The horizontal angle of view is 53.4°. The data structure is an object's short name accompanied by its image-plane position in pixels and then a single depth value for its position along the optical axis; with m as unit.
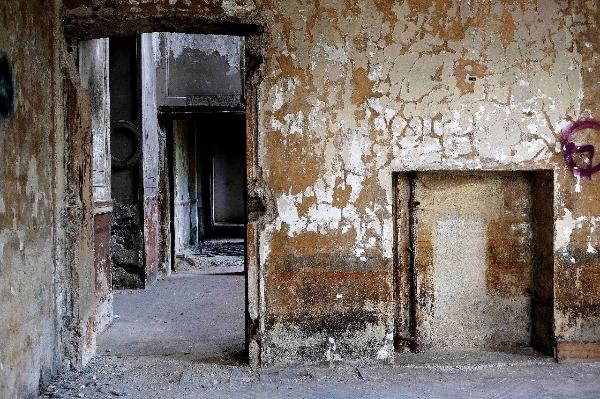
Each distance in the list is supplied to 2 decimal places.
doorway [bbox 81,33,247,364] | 6.18
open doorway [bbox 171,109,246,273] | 10.05
